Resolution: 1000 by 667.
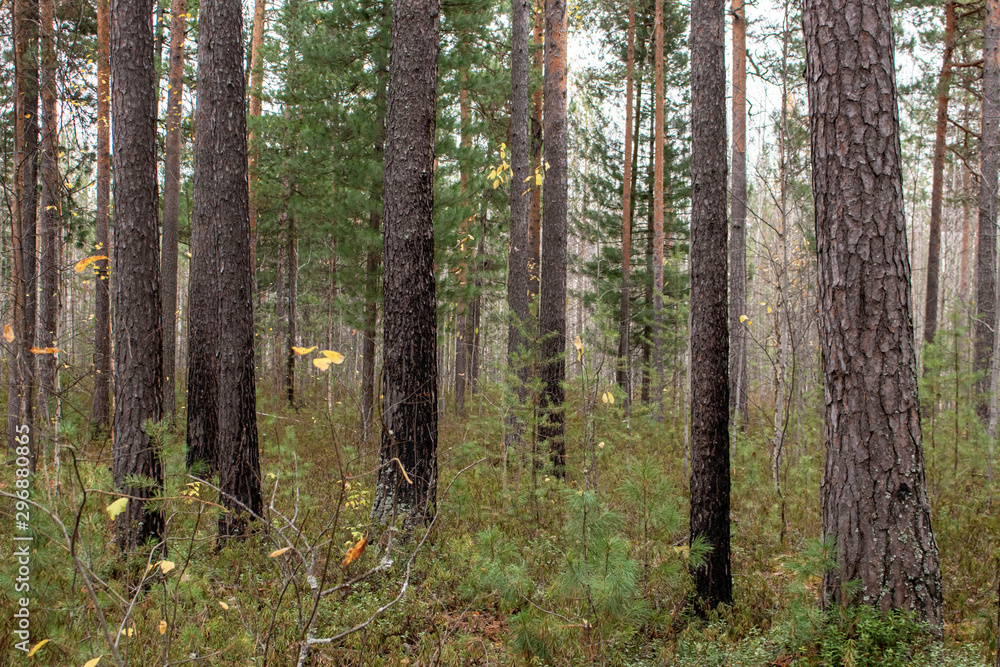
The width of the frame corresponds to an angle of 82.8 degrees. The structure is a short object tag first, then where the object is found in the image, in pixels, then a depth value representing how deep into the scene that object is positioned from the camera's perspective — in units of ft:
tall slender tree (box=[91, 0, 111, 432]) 30.63
